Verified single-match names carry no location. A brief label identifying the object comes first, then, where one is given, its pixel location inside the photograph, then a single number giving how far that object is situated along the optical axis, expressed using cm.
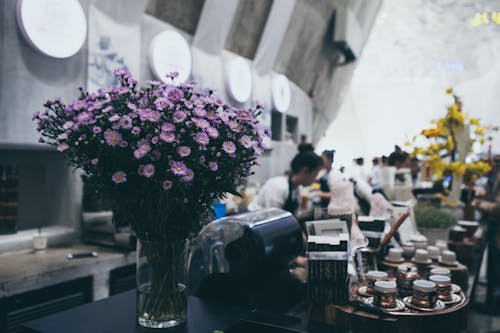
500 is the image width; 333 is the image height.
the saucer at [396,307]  124
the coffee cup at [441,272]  154
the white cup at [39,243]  297
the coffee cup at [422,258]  184
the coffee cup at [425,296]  127
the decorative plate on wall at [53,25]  285
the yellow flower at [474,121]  332
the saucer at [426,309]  126
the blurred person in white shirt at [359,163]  781
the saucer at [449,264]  186
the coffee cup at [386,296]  126
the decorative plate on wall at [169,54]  428
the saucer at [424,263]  184
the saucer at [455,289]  145
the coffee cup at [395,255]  183
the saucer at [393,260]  183
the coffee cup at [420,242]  204
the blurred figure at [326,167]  276
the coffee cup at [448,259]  187
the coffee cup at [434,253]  193
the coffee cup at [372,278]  138
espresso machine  135
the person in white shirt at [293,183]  304
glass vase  107
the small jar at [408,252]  196
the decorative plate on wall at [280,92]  739
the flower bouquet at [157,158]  102
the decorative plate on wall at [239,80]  576
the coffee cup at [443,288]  136
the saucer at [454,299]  133
